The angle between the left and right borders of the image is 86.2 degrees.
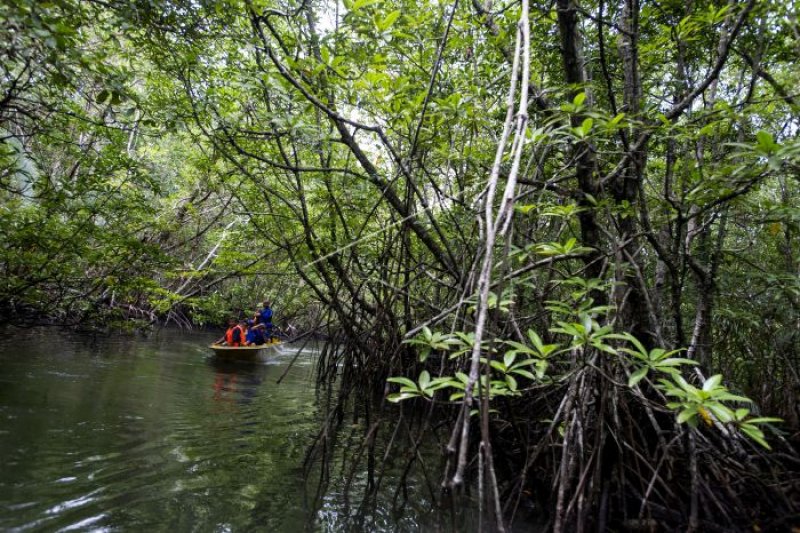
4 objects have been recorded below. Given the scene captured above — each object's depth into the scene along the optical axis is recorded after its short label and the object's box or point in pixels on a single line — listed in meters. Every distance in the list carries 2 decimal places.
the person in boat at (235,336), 9.69
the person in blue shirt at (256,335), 10.48
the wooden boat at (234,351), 8.92
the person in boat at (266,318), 11.16
